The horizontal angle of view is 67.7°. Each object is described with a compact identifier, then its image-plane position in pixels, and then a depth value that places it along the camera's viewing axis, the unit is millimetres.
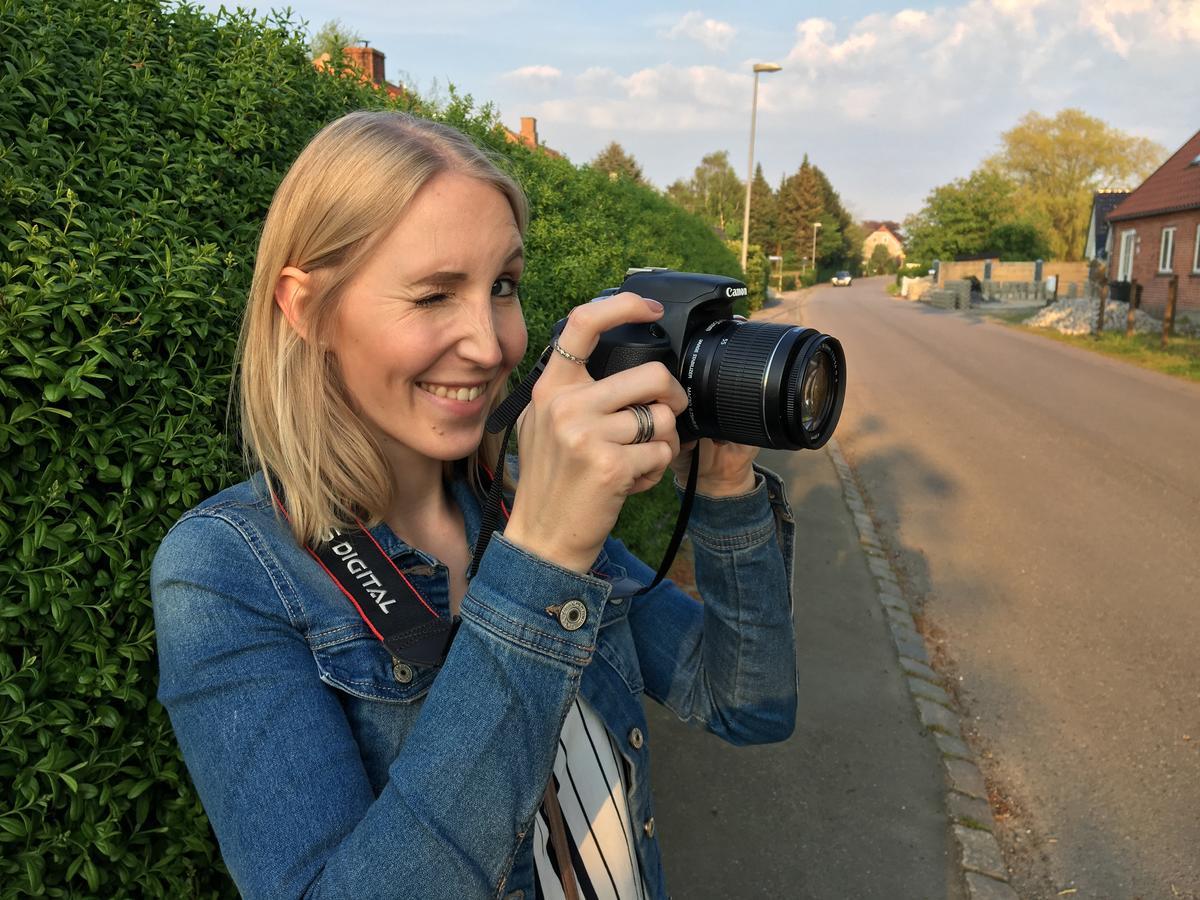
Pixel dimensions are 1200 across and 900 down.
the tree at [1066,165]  51719
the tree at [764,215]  77812
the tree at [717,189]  60862
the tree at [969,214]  52938
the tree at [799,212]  81875
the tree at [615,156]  49766
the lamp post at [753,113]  27469
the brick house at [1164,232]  23344
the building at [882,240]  124375
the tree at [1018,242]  51719
